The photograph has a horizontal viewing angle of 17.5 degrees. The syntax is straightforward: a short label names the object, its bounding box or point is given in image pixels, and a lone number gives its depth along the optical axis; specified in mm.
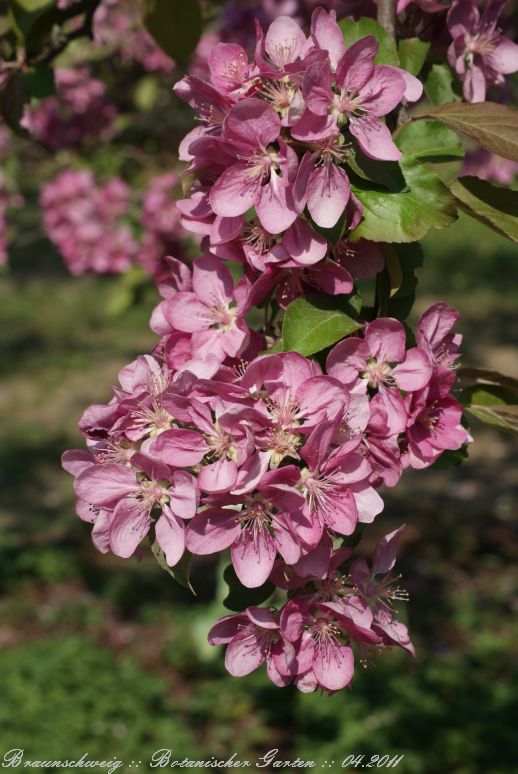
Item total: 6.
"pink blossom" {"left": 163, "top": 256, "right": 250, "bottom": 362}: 634
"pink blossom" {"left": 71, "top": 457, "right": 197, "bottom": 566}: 603
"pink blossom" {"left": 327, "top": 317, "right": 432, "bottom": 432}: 624
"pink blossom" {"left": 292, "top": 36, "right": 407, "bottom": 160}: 602
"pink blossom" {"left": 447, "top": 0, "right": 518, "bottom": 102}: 696
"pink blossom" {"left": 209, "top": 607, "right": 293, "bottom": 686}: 628
